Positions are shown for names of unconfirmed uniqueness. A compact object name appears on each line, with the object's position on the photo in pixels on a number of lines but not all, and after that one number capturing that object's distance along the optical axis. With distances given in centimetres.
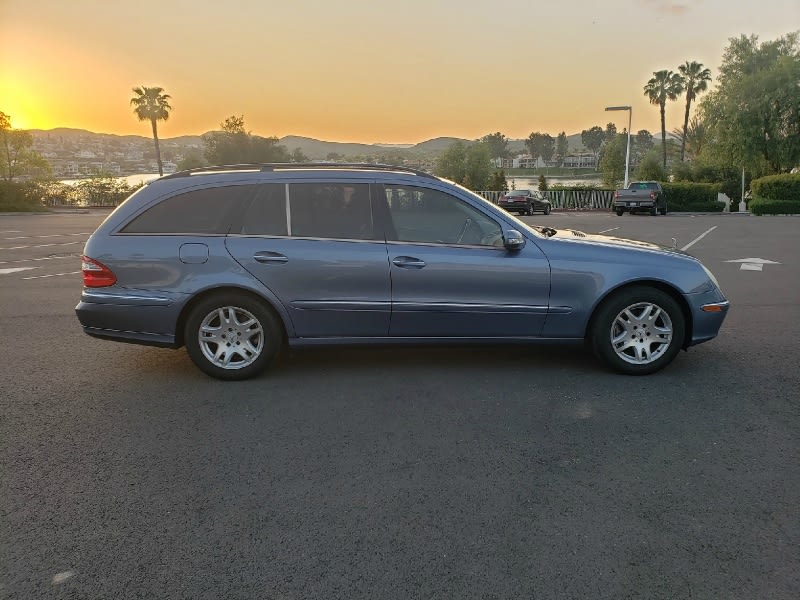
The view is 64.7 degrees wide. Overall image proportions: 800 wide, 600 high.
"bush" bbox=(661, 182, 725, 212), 3675
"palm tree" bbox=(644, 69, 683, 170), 6856
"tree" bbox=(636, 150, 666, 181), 5212
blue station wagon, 503
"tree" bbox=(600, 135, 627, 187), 8050
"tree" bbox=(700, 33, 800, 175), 4225
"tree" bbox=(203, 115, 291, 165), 7869
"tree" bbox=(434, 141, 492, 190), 7806
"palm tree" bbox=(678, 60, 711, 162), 6800
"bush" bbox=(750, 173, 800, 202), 3375
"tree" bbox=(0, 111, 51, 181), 4512
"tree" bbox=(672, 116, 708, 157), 7656
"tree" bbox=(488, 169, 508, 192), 5350
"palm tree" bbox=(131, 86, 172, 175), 6191
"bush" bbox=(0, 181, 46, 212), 3628
